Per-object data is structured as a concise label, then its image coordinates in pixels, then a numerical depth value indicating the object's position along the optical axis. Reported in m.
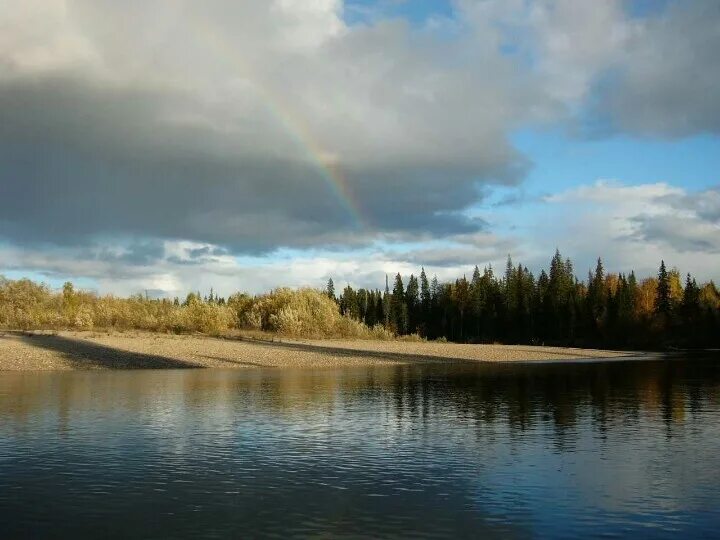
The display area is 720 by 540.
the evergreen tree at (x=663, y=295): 160.50
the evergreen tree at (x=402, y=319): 194.75
